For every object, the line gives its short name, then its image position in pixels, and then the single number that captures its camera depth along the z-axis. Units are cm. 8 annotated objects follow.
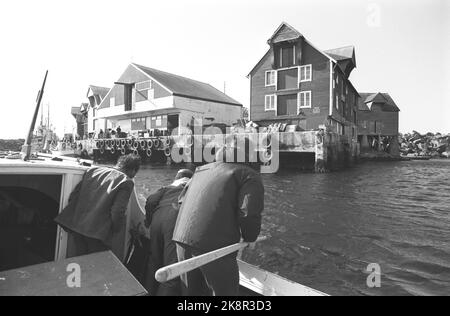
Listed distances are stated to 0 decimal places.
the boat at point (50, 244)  286
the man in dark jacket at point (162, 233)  323
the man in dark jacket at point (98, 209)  348
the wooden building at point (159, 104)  3512
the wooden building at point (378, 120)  5388
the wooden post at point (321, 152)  2270
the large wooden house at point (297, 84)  2998
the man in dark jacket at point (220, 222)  275
